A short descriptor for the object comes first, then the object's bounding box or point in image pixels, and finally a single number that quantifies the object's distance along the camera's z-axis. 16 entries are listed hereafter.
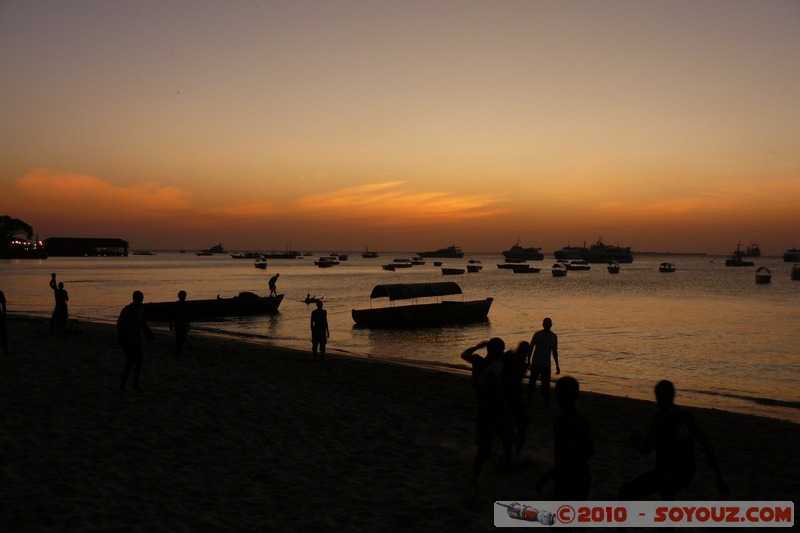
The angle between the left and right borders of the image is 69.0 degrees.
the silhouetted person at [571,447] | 5.19
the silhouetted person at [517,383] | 7.87
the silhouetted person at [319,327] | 19.66
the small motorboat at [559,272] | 141.25
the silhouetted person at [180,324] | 18.70
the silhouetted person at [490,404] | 6.86
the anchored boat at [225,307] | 39.25
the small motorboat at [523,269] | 166.32
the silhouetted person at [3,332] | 16.78
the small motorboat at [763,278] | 121.31
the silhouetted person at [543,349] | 12.66
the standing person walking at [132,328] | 11.59
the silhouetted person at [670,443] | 5.27
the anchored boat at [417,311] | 41.47
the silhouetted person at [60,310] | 22.77
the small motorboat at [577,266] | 184.30
